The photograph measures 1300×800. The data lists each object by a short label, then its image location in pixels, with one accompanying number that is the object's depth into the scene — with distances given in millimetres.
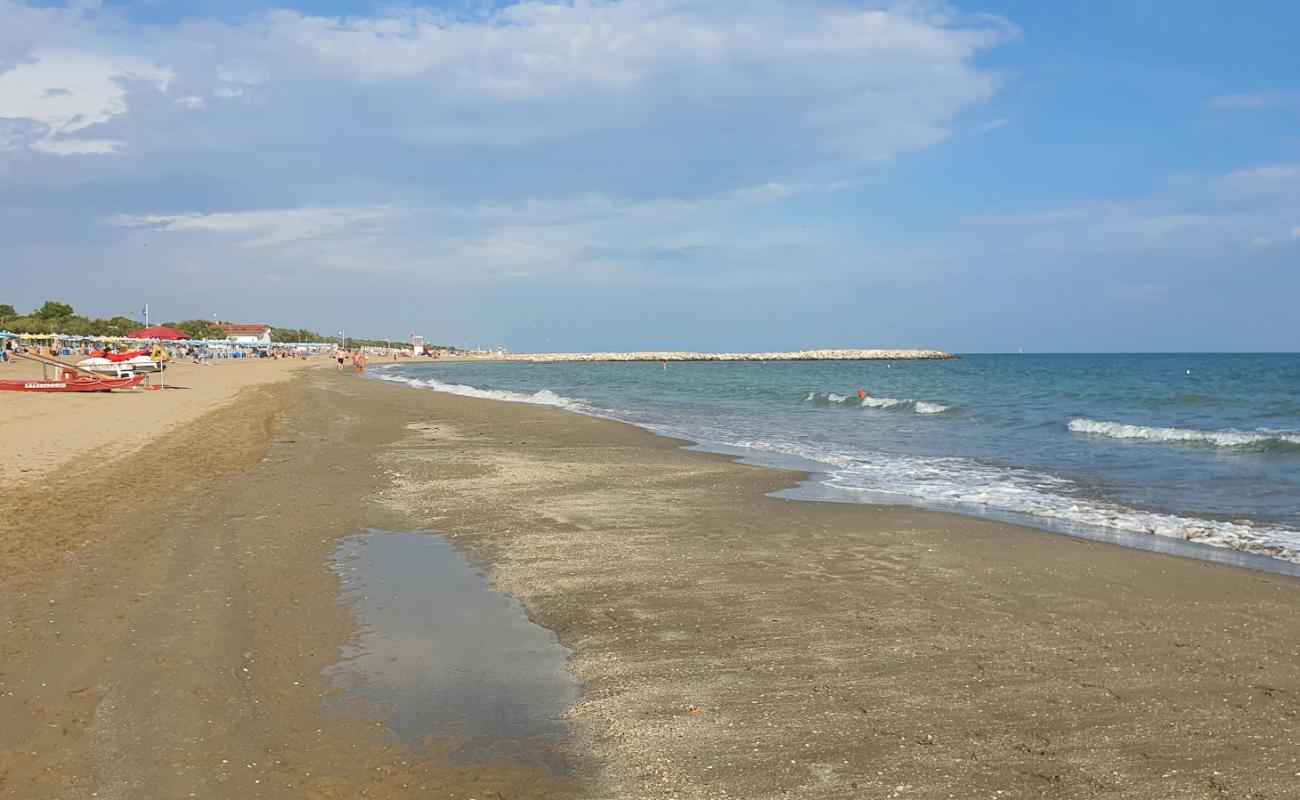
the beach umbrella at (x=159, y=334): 37469
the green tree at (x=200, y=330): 128750
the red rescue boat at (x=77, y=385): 29922
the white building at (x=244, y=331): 163362
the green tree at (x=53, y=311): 88500
